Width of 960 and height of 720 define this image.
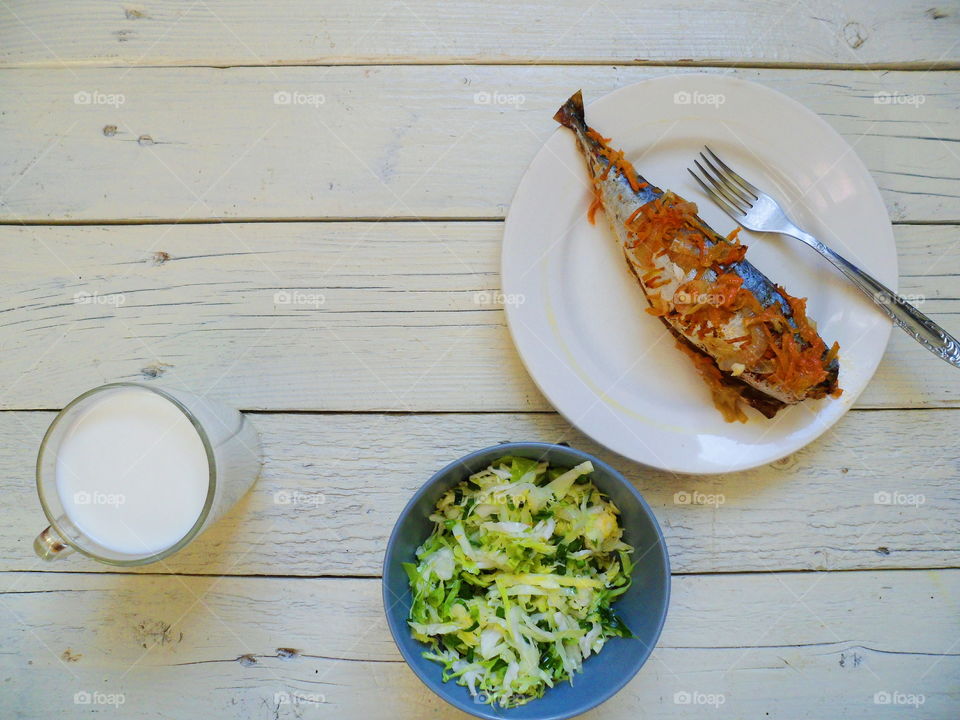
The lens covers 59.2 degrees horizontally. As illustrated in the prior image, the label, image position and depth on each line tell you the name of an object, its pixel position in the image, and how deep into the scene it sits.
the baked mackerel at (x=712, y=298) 0.47
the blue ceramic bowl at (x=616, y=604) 0.44
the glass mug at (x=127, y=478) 0.44
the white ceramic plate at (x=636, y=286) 0.50
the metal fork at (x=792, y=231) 0.49
